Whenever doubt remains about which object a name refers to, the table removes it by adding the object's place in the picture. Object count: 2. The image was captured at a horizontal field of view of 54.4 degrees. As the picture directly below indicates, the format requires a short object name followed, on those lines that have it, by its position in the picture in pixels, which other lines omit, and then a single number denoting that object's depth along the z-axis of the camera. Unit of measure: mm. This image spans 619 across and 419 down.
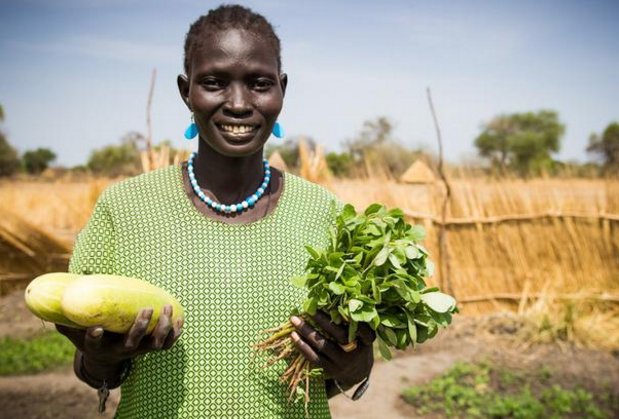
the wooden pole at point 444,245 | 8453
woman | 1699
